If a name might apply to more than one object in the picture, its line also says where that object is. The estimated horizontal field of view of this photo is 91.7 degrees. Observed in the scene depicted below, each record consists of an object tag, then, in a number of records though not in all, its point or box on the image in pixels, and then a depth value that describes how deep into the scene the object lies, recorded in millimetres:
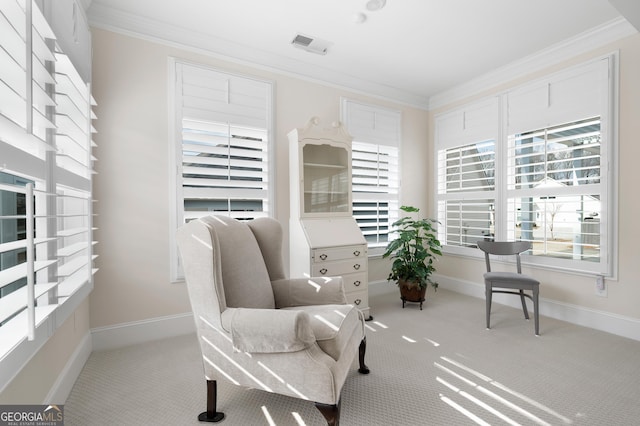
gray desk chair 2732
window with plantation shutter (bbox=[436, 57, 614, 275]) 2885
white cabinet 3016
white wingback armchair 1467
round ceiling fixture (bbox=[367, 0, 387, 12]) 2418
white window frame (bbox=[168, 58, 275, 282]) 2795
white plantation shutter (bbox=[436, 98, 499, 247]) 3777
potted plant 3508
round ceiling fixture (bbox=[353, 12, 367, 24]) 2572
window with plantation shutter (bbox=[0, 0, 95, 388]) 1069
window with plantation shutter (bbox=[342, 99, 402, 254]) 3863
